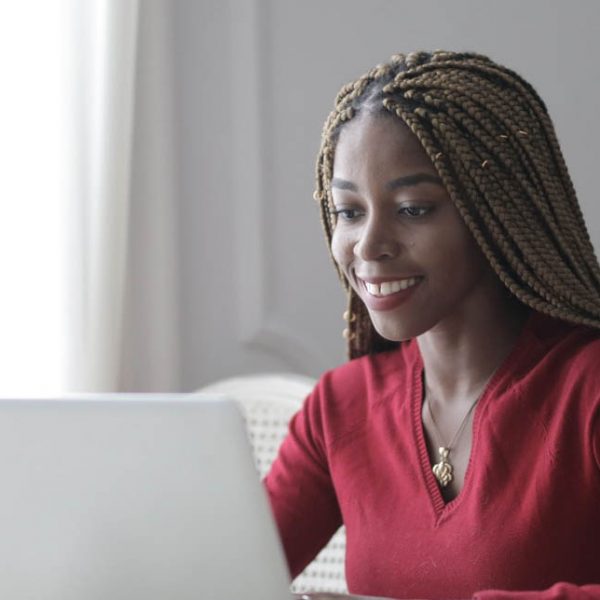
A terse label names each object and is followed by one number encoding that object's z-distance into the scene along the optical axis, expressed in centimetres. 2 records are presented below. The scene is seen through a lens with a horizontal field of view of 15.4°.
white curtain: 211
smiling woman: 163
